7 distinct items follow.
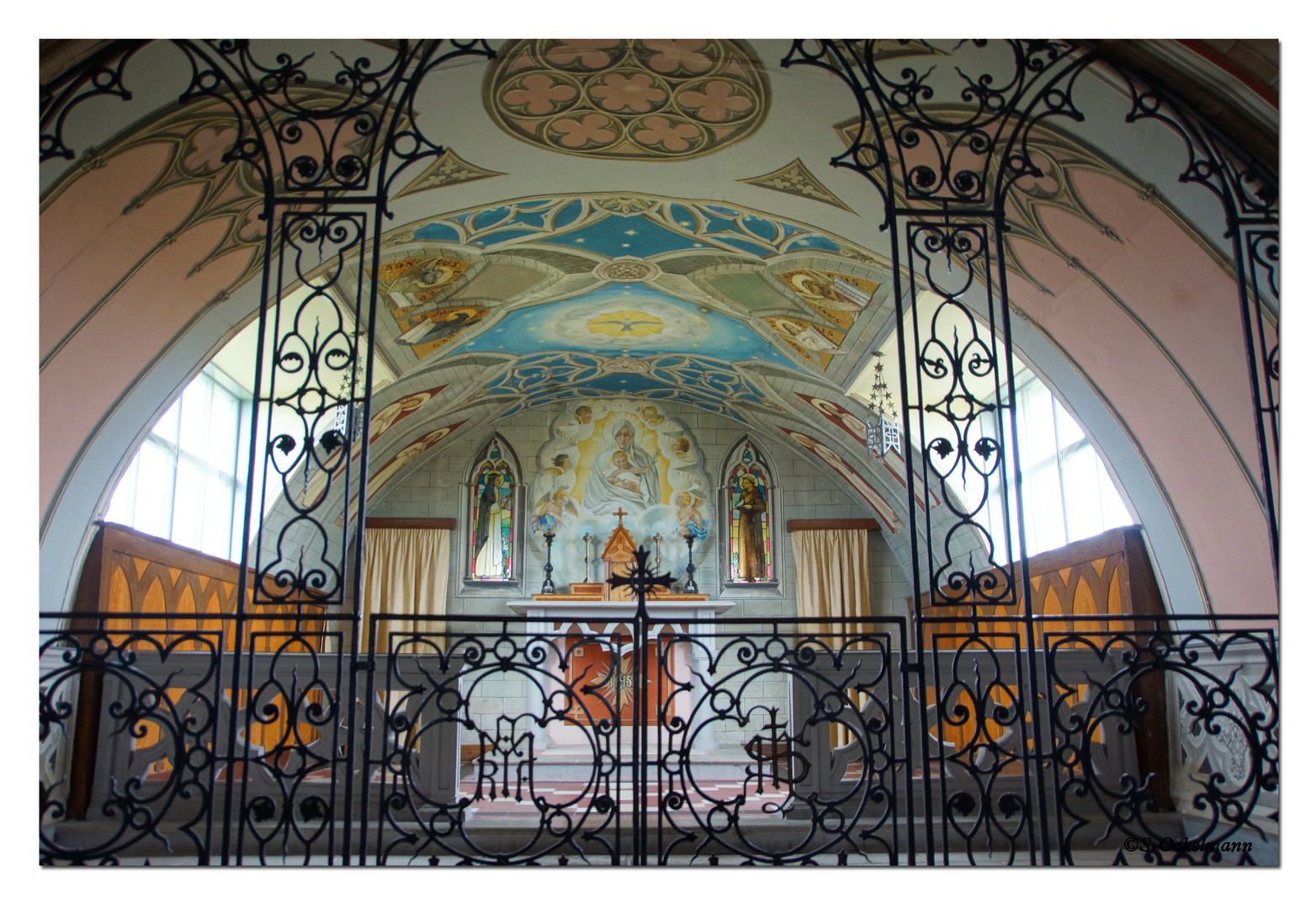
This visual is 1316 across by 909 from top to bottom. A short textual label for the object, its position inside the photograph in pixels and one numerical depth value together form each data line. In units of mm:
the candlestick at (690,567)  12672
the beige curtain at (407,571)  12672
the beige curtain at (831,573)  12828
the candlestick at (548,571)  12648
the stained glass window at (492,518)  13094
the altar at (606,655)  11705
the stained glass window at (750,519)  13227
